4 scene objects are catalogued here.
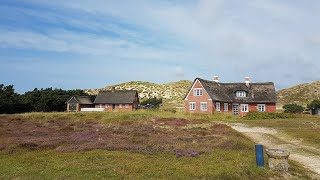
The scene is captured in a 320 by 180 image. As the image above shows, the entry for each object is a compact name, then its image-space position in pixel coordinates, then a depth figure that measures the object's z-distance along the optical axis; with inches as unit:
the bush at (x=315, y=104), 2238.6
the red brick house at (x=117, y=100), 2543.0
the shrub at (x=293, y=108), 2237.6
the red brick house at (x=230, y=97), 1930.5
